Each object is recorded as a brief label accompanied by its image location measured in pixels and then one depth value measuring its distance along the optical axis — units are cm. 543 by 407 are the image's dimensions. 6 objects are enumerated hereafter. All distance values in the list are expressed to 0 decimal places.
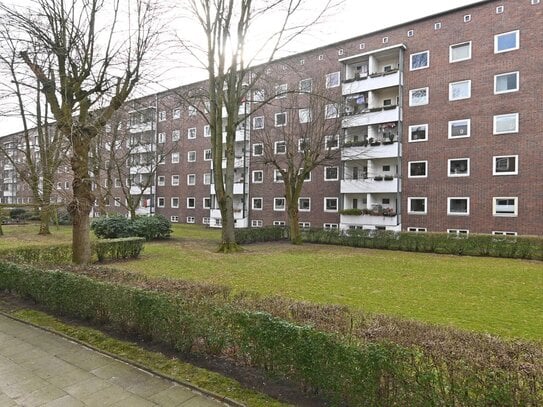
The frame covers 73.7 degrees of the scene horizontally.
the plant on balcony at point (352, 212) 2808
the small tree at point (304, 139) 2222
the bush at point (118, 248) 1463
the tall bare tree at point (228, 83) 1772
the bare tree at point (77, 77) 950
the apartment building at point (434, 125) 2241
